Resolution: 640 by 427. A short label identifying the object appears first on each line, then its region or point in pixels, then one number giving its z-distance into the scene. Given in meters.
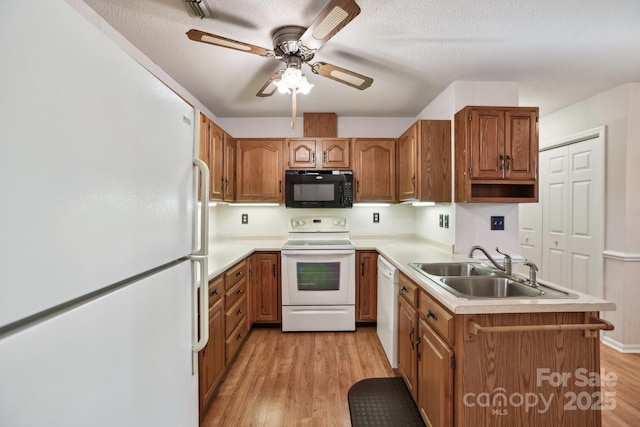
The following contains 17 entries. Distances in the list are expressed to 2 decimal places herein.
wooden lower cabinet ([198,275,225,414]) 1.64
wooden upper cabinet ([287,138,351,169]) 3.23
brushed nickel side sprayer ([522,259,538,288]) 1.46
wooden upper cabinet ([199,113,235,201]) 2.43
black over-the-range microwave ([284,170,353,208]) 3.14
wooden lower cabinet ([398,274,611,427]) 1.24
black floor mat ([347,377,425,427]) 1.71
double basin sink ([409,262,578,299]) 1.43
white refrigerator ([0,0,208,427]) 0.43
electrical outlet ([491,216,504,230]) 2.51
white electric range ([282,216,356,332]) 2.89
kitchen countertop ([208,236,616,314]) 1.21
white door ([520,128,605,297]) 2.76
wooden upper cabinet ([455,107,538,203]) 2.21
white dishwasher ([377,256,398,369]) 2.16
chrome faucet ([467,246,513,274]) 1.68
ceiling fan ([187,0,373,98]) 1.37
